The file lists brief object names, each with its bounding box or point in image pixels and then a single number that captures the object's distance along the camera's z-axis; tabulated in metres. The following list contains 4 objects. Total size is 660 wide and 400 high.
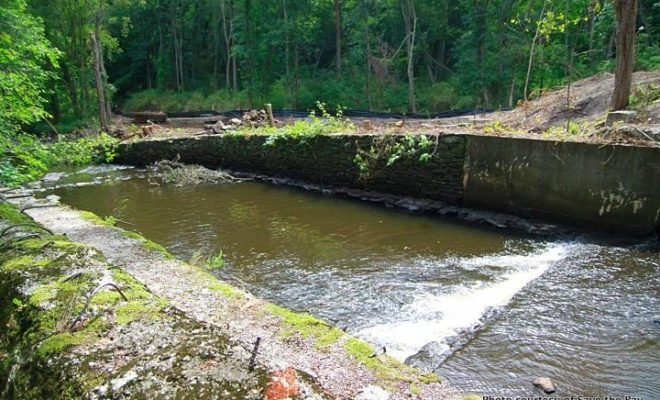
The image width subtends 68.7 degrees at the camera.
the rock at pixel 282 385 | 2.04
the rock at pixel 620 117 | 8.76
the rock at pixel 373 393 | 2.23
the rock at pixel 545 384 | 3.69
